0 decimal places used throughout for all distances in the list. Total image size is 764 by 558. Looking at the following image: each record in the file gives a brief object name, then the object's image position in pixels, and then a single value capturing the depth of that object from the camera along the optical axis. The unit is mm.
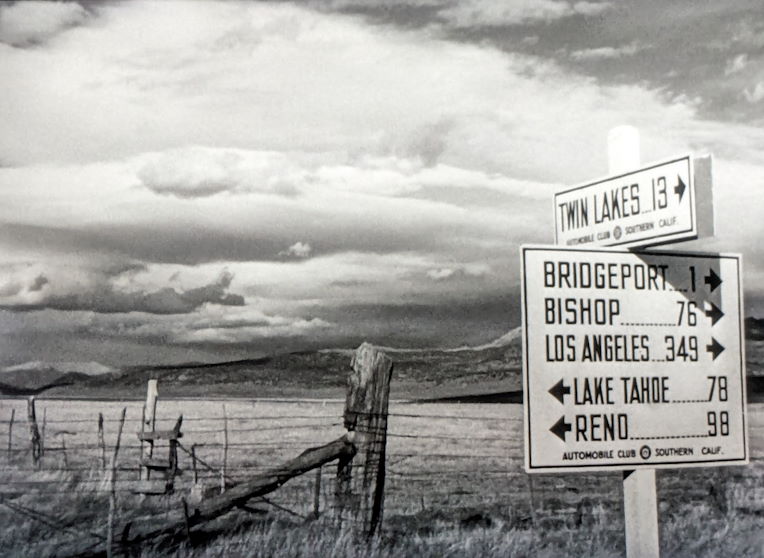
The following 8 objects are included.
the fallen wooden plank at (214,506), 6391
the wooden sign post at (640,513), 4152
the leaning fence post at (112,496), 6367
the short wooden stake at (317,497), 6867
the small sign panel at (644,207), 4051
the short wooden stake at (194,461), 6839
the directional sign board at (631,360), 4008
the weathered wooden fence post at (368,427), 7023
